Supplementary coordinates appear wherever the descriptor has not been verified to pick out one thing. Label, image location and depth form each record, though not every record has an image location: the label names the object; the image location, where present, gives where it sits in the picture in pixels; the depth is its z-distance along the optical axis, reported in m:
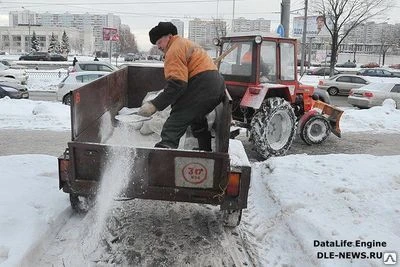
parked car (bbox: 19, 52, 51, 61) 54.53
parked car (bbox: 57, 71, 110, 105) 15.73
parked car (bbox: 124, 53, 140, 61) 63.74
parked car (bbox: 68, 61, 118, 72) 20.76
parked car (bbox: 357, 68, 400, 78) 36.53
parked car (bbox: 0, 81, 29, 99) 16.77
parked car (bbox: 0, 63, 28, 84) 22.78
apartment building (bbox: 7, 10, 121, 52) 138.38
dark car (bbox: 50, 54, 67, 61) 55.22
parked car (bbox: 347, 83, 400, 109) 17.84
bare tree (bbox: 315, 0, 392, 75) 31.56
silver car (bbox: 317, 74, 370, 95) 24.88
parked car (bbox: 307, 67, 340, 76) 43.52
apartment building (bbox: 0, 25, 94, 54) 111.50
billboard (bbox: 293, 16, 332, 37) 23.60
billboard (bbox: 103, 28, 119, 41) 24.64
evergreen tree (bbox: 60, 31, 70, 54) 84.94
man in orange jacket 4.66
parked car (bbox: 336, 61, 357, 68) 59.12
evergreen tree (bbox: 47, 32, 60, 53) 82.50
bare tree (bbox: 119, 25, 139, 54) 100.24
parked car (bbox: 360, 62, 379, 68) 58.99
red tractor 8.18
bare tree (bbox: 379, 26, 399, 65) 76.66
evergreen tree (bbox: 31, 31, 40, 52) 85.31
